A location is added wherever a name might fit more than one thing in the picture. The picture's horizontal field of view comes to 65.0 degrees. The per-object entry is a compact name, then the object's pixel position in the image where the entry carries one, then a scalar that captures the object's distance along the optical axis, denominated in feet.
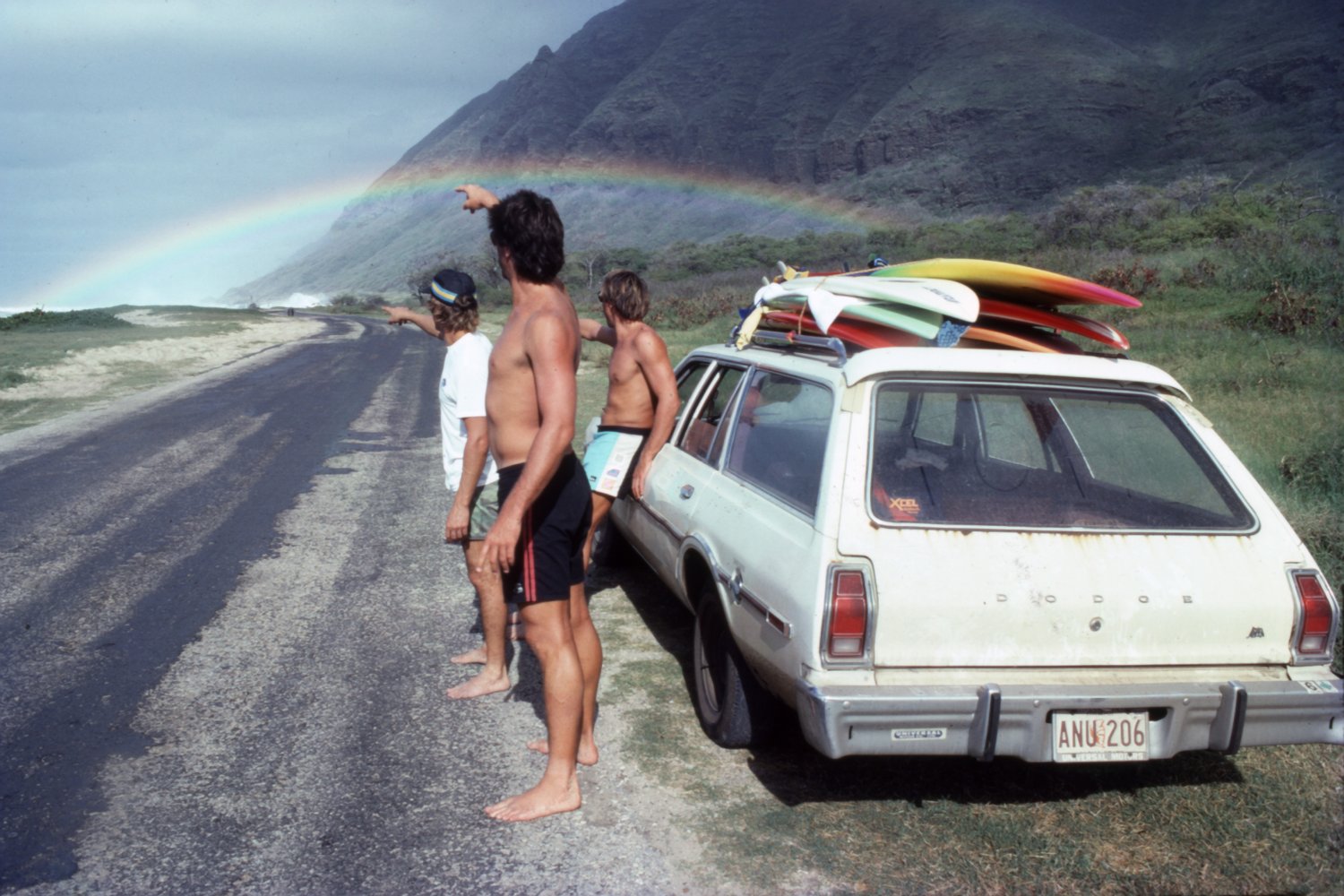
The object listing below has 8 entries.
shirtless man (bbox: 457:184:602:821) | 10.86
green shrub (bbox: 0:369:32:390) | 54.15
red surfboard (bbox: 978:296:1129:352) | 13.38
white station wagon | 10.18
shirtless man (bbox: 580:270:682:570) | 15.65
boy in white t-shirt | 14.05
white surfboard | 11.85
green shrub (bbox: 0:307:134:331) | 121.39
